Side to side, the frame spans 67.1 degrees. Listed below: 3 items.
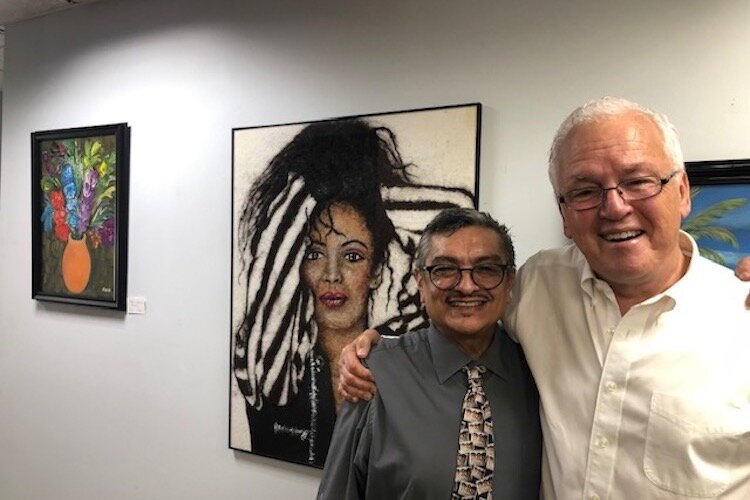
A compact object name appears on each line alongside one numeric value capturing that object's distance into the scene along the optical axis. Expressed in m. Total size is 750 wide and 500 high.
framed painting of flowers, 2.54
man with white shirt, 1.02
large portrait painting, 1.85
